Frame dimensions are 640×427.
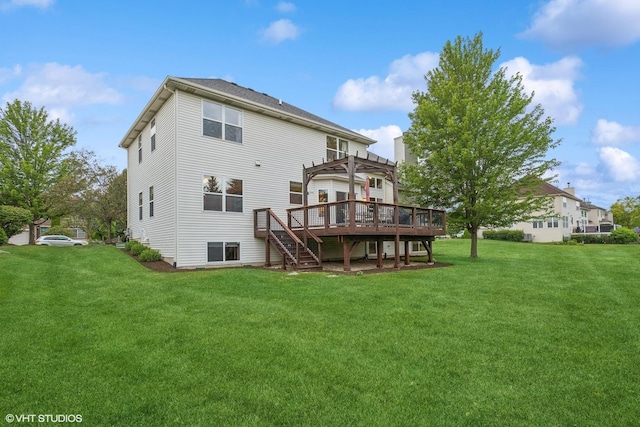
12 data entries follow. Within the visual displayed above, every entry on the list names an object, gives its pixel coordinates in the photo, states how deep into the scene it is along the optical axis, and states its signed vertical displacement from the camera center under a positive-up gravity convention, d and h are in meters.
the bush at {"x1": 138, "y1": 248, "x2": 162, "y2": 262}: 12.98 -0.79
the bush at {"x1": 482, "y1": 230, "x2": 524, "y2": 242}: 33.16 -0.69
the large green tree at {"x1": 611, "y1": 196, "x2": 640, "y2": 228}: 44.11 +2.04
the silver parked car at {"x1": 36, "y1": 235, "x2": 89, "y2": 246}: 23.77 -0.29
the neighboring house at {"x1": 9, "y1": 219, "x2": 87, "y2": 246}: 33.74 +0.15
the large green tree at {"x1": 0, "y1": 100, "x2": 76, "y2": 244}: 20.44 +4.97
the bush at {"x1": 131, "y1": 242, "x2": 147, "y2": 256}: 14.05 -0.53
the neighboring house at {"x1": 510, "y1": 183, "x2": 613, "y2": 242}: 33.77 +0.26
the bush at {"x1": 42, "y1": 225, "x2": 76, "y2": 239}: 31.06 +0.51
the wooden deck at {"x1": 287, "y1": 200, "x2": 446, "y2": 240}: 11.37 +0.39
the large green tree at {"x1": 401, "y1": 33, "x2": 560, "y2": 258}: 14.02 +3.59
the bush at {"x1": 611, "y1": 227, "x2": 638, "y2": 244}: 29.83 -0.90
